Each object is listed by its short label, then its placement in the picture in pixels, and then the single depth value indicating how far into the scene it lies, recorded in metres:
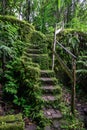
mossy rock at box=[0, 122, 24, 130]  1.54
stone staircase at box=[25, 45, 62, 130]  1.95
